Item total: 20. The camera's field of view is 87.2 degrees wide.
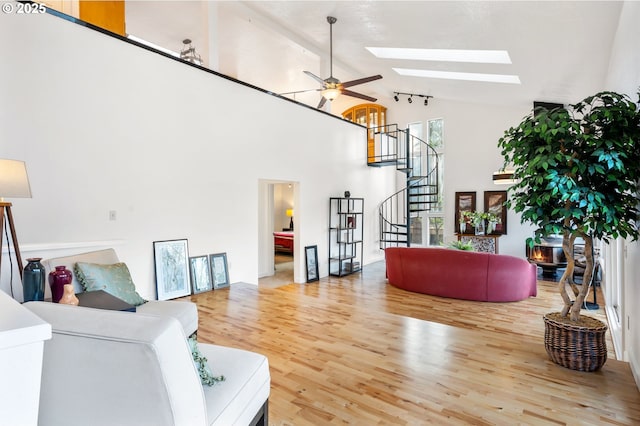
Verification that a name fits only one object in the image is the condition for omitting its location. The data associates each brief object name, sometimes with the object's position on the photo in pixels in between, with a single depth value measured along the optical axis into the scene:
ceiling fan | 5.21
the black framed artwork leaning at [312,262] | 7.05
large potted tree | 2.37
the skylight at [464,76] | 5.58
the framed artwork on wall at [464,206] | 8.75
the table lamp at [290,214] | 11.41
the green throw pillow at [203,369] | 1.49
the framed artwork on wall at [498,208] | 8.45
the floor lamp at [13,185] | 2.35
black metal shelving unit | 7.80
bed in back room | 9.60
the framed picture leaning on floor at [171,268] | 4.50
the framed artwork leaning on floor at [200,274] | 4.88
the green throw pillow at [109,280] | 2.66
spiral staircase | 9.09
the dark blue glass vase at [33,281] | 2.27
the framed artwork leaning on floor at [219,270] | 5.15
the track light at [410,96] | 9.45
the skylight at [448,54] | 4.61
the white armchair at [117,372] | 1.10
